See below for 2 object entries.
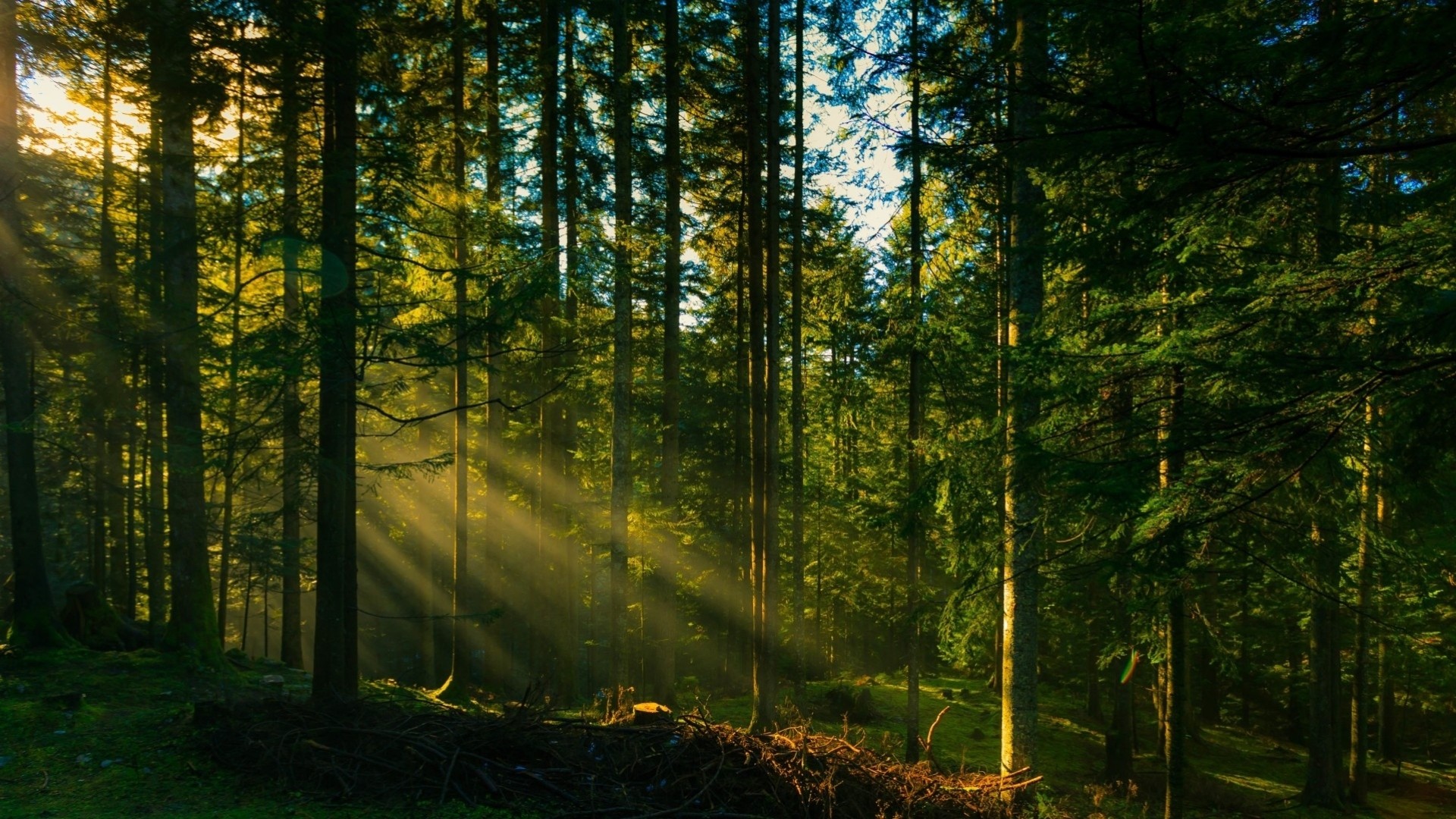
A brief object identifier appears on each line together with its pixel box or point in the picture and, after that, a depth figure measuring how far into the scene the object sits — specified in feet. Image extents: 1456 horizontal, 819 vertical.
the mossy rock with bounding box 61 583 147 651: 36.04
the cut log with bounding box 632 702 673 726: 23.54
